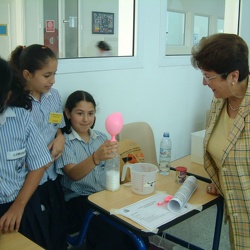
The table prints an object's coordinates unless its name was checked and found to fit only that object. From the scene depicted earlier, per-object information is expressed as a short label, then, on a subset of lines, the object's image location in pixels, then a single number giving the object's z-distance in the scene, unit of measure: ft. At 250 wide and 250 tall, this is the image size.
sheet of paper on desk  5.14
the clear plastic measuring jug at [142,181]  6.03
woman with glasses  5.52
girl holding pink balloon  6.57
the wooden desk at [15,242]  4.32
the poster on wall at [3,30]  9.02
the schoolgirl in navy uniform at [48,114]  6.19
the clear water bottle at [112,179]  6.15
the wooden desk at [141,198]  5.20
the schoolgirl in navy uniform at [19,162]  4.98
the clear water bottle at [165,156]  7.28
